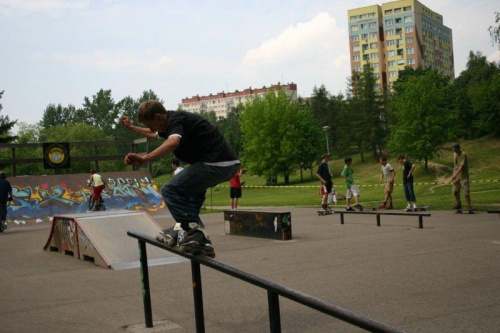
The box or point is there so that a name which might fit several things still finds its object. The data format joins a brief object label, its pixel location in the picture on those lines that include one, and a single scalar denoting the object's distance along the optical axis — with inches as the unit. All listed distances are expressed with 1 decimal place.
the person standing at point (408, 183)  743.0
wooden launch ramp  408.8
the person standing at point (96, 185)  900.0
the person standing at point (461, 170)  659.4
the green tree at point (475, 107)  2787.9
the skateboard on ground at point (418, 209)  747.0
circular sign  960.1
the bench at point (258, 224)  517.8
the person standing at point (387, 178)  815.1
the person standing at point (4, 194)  755.4
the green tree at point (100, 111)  5123.0
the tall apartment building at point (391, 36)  4881.9
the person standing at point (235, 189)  815.7
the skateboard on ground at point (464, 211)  676.7
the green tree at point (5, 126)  2224.4
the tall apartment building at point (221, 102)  7549.2
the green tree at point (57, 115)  5590.6
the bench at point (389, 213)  534.8
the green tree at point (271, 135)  2753.4
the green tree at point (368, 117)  3181.6
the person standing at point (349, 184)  807.7
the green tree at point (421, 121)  2390.5
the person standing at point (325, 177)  769.6
